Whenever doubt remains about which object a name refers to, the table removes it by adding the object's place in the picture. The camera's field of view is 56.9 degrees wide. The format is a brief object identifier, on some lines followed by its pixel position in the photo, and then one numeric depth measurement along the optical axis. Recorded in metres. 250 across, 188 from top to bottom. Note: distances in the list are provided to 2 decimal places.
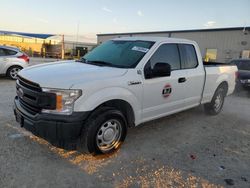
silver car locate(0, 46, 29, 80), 9.55
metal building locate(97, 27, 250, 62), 22.05
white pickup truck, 3.03
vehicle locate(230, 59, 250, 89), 9.54
